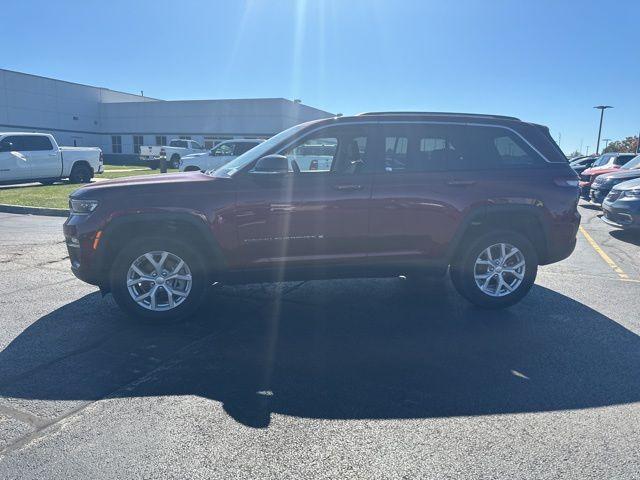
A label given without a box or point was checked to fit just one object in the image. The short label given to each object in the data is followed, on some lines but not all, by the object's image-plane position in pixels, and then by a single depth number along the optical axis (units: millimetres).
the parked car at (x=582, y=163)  19244
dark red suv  4258
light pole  49531
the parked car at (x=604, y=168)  15320
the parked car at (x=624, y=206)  8922
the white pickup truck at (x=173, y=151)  28625
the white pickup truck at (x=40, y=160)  15625
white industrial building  38625
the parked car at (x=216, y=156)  18391
